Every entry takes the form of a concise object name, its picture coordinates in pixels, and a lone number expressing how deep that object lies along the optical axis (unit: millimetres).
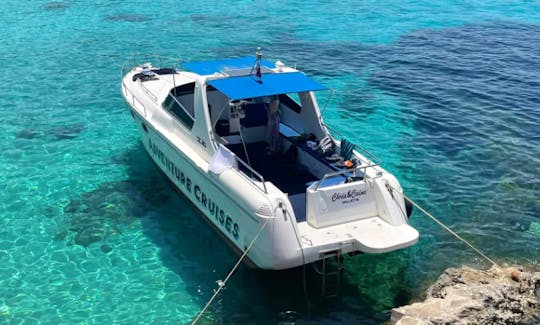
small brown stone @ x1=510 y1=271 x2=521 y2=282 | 9867
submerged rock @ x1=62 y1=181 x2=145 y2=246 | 11484
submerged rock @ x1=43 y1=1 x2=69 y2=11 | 31000
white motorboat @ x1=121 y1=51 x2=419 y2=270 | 9125
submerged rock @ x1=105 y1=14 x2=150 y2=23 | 29359
